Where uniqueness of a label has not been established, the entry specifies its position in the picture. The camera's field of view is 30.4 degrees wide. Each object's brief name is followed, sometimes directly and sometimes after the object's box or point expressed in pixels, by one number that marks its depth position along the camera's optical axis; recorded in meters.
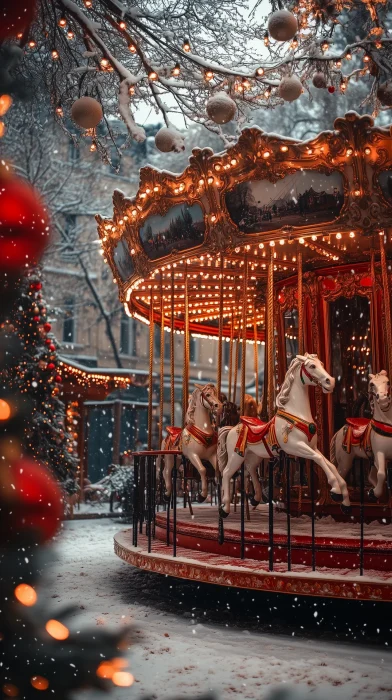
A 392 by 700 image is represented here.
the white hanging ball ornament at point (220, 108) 6.29
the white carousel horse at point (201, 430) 8.83
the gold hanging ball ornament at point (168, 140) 6.93
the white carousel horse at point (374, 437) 7.35
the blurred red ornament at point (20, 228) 2.54
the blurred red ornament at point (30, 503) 2.49
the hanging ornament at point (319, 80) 9.14
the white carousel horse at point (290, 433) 7.21
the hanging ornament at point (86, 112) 5.95
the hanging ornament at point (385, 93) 7.25
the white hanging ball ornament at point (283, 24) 6.14
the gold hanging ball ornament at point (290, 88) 7.12
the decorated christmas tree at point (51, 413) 11.36
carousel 6.78
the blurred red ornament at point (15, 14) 2.49
